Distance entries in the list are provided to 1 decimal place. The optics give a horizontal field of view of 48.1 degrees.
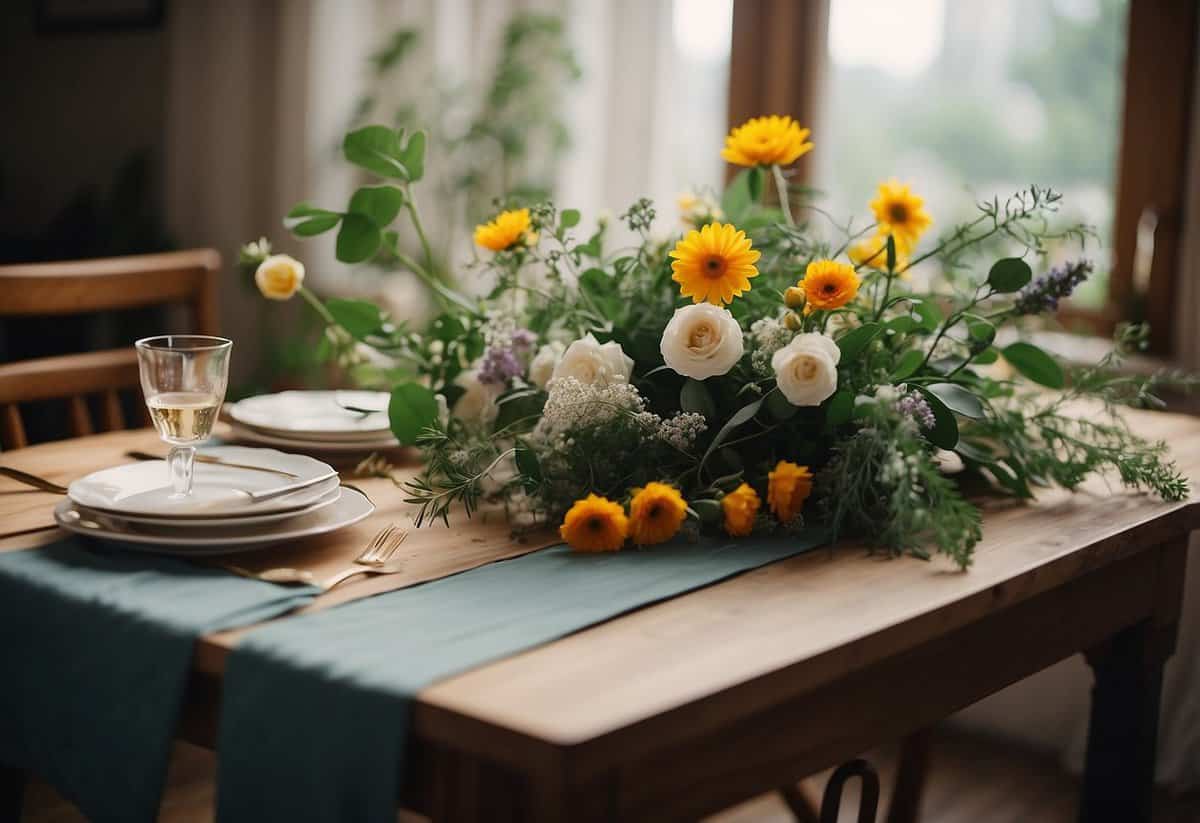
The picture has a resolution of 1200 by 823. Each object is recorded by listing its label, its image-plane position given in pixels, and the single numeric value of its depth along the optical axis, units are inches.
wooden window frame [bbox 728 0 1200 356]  105.7
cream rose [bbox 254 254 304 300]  62.3
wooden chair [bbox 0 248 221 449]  69.7
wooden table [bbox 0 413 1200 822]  34.4
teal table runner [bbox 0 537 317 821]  40.0
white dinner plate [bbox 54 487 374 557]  45.7
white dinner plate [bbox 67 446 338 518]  47.1
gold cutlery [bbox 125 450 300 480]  52.7
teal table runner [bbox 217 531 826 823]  35.6
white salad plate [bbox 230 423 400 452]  62.2
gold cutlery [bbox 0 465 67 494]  53.8
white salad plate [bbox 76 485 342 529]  46.2
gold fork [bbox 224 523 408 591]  44.0
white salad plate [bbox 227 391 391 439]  62.2
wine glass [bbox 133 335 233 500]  46.9
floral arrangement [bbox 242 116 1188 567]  49.7
